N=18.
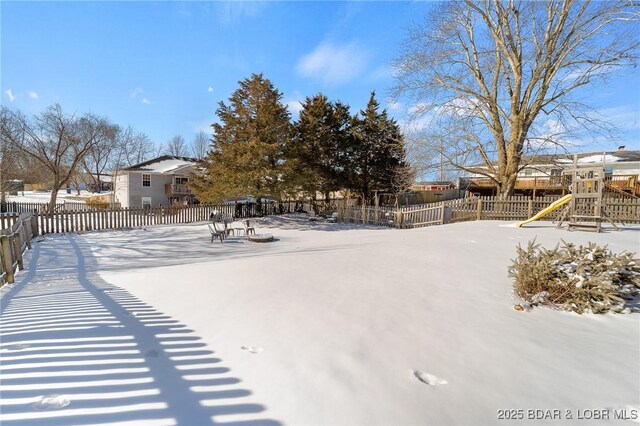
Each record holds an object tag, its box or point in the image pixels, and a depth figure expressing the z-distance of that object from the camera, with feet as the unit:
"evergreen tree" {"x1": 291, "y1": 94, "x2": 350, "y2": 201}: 69.82
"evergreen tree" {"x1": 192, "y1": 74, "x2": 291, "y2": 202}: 50.88
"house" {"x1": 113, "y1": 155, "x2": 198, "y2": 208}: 104.73
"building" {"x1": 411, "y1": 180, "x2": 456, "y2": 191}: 164.35
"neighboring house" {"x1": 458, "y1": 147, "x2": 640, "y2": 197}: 56.55
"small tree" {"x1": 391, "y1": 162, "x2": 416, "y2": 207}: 77.61
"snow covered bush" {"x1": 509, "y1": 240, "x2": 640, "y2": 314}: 13.30
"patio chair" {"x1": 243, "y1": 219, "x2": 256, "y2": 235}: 38.46
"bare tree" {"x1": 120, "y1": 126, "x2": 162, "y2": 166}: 154.61
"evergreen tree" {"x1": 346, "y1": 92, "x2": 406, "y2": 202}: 78.95
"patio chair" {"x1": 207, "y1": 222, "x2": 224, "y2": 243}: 36.52
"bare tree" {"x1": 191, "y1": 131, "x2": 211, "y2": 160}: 208.54
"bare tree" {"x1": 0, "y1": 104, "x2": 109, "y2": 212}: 71.15
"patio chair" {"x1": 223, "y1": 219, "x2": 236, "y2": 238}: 37.17
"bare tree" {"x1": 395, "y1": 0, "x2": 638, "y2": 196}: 47.80
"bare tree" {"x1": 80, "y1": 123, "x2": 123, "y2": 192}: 129.78
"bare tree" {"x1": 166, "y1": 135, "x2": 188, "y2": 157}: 213.87
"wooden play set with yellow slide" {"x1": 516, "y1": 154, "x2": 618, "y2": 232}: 32.68
